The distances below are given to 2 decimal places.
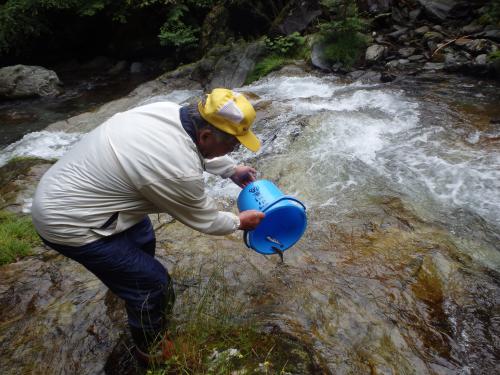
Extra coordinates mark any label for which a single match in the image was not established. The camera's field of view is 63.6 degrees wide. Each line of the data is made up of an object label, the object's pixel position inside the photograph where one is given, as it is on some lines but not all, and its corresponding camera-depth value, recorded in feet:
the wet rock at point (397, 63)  26.81
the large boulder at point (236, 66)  31.35
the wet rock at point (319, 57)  28.89
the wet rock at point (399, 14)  29.67
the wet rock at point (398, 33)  28.73
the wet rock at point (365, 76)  26.03
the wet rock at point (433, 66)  25.53
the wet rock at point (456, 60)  24.53
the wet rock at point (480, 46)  24.13
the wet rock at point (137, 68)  43.78
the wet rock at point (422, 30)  28.02
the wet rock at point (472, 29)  26.16
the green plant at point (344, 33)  28.02
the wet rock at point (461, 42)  25.50
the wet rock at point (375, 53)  27.66
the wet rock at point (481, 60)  23.71
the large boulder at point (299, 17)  33.22
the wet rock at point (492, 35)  24.44
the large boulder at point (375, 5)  30.76
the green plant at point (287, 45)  31.60
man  6.36
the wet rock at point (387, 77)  25.30
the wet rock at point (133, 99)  27.63
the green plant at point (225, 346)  7.74
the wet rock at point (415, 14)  29.32
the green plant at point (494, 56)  23.32
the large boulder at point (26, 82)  36.24
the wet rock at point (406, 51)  27.40
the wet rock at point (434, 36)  27.03
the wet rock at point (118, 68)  44.19
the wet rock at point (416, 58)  26.84
